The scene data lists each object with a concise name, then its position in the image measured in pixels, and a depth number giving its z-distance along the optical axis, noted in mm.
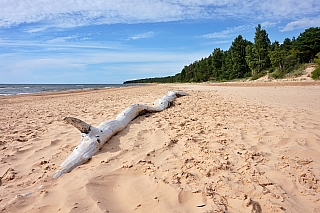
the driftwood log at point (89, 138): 2912
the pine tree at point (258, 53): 40812
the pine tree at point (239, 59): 47625
